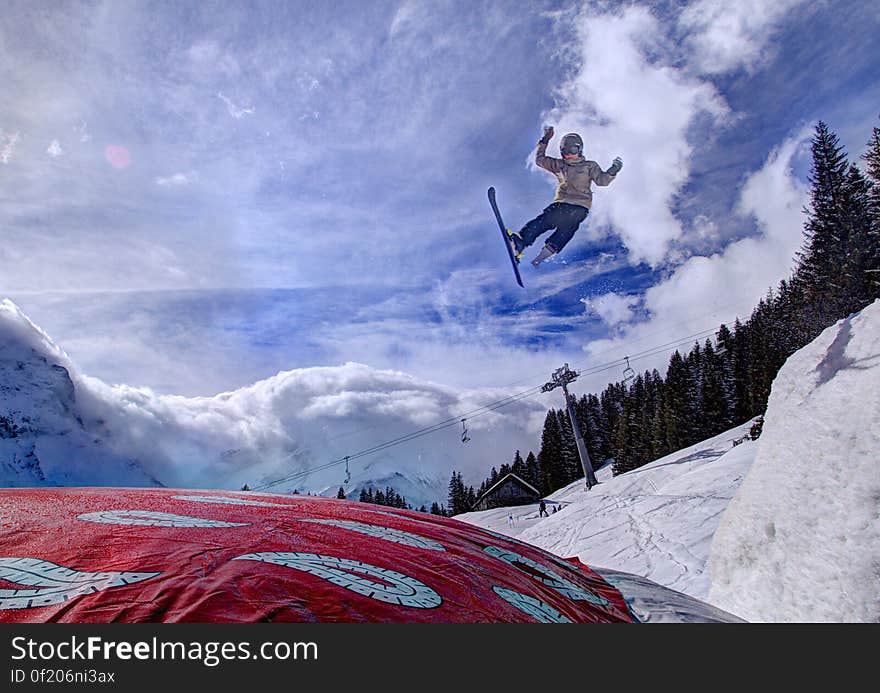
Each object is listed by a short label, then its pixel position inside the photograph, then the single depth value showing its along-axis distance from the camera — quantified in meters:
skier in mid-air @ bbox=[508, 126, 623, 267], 8.73
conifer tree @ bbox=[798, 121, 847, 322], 25.98
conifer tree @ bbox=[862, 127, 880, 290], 22.75
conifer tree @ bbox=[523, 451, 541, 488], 53.09
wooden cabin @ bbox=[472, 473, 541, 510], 47.50
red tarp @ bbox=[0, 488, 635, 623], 1.36
